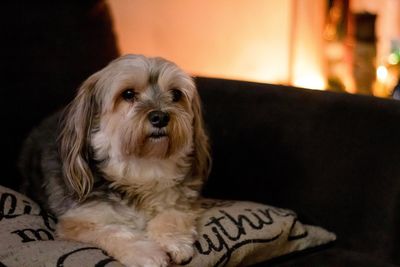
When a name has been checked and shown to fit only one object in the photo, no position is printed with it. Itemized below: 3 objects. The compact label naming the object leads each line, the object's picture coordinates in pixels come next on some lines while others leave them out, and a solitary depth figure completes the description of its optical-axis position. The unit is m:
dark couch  1.33
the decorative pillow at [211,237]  1.01
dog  1.17
